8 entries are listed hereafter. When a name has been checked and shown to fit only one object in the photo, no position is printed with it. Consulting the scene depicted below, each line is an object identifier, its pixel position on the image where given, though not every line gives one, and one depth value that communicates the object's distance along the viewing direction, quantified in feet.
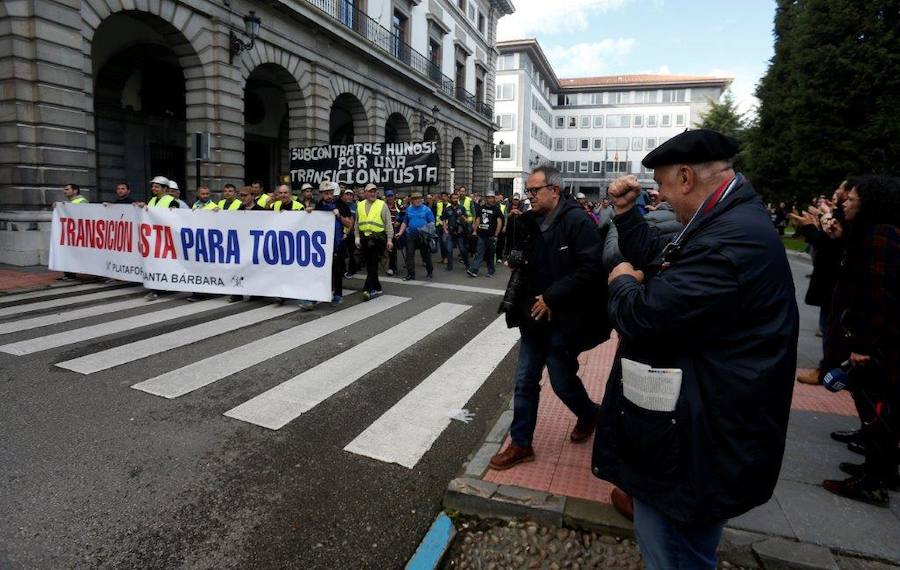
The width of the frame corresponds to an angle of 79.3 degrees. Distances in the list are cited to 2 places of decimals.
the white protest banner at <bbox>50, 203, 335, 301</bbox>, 27.50
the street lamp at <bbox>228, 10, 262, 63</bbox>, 46.21
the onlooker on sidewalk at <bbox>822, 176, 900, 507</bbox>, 9.91
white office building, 243.81
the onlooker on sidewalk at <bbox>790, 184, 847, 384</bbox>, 13.97
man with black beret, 5.19
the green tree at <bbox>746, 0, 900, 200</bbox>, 59.26
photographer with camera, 10.59
